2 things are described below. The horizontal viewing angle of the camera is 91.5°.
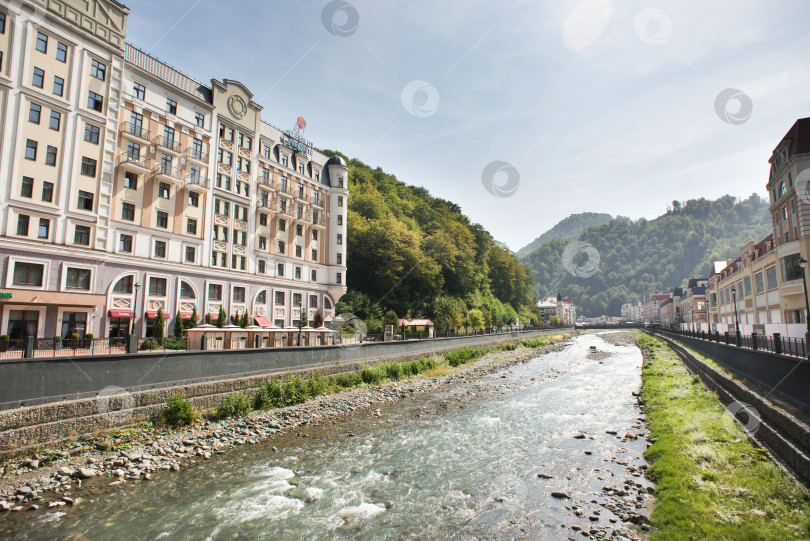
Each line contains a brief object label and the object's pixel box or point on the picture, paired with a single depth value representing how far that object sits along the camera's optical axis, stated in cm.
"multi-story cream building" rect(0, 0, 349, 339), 2484
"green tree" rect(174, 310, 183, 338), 3175
